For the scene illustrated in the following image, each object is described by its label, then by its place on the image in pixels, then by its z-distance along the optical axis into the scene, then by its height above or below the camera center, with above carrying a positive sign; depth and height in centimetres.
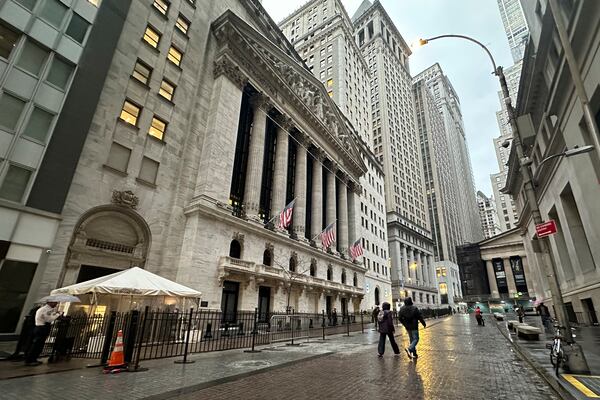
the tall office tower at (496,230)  18935 +5141
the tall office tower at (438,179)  10450 +5063
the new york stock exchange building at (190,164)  1717 +1035
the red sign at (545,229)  867 +242
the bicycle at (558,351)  709 -96
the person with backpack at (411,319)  1100 -45
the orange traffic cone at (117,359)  868 -179
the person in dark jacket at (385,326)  1149 -78
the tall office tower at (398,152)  7756 +4745
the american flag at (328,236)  2974 +684
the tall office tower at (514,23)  14718 +14911
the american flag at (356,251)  3477 +632
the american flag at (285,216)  2442 +714
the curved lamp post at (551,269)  702 +115
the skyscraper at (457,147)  14625 +8932
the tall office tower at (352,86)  5800 +4996
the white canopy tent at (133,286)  1102 +45
